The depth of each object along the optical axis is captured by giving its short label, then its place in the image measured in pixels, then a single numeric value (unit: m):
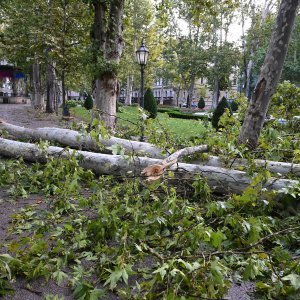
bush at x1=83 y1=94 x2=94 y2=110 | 27.59
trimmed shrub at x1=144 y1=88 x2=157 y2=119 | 21.09
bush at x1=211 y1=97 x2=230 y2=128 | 15.91
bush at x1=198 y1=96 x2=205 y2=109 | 42.75
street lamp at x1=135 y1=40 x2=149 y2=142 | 11.52
